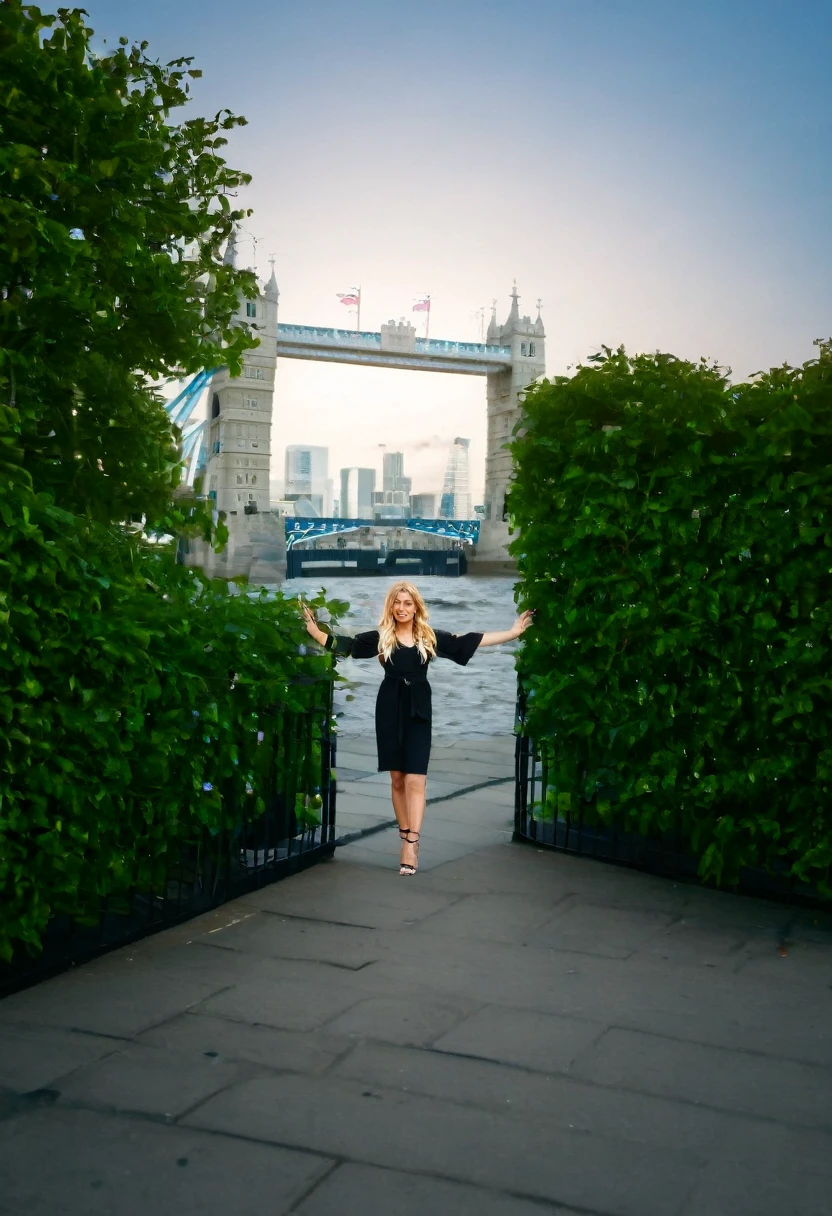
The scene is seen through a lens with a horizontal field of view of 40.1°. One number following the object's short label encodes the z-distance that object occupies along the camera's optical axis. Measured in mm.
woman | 6516
